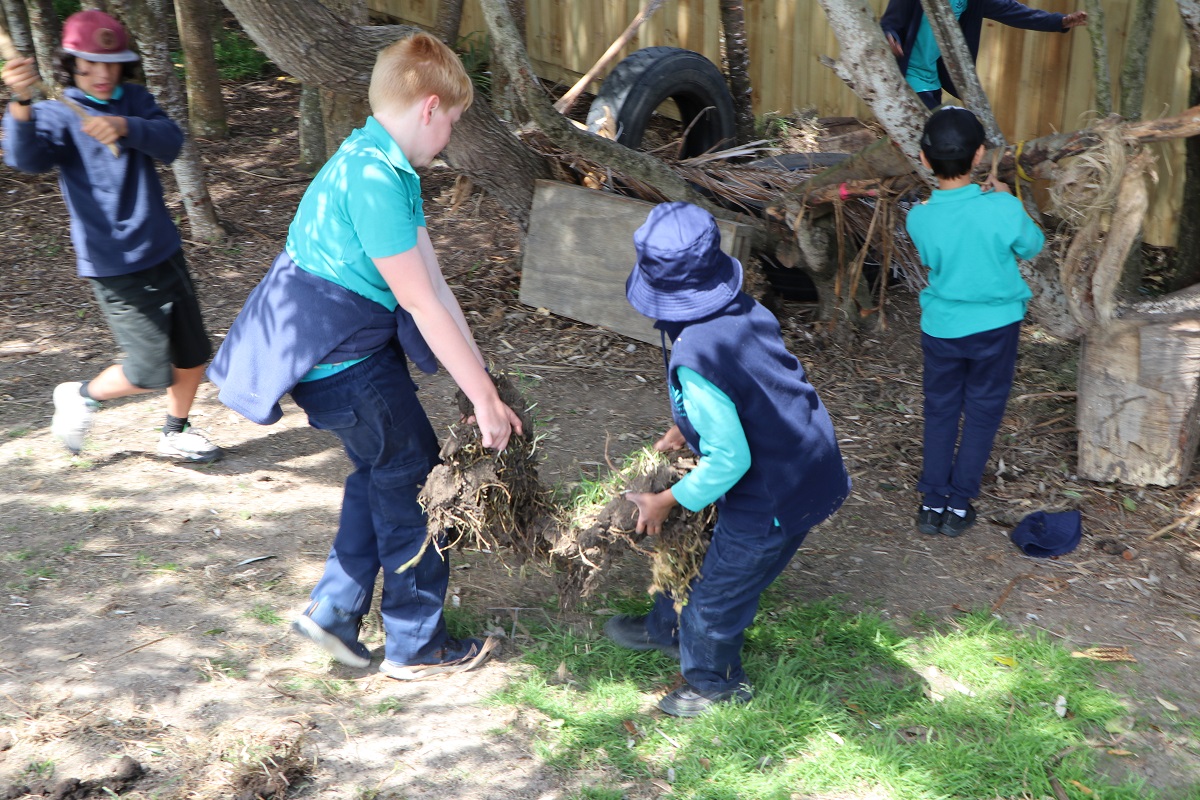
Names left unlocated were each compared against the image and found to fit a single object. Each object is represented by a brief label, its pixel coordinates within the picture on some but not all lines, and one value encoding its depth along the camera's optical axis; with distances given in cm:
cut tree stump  425
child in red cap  397
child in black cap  386
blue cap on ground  409
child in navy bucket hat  270
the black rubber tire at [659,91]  637
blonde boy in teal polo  281
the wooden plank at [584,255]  568
